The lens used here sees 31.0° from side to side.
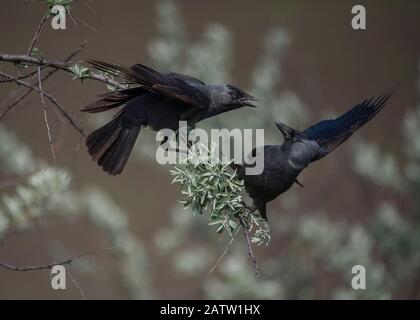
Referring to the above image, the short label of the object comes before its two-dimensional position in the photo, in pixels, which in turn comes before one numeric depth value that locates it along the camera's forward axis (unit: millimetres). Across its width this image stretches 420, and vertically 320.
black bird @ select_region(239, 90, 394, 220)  3412
